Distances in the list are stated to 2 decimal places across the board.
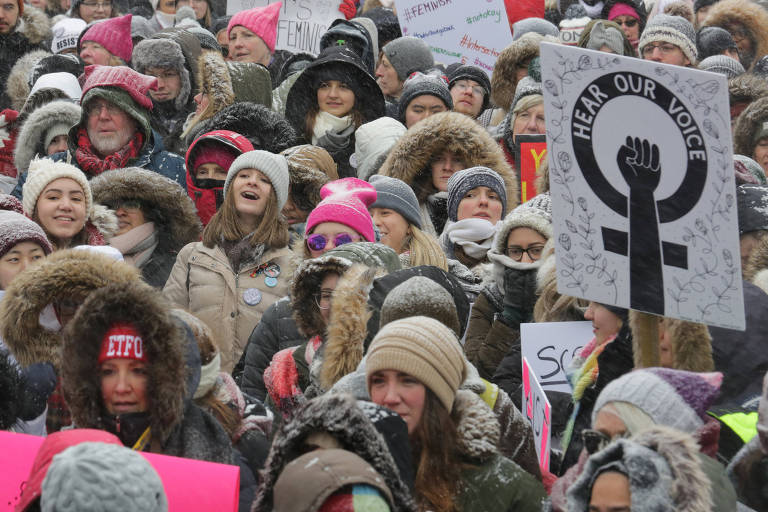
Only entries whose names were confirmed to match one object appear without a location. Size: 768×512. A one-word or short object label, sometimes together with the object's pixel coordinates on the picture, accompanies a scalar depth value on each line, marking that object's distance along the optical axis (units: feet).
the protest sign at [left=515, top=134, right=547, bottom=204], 53.98
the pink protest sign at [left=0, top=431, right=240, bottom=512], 24.81
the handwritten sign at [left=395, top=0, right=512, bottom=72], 75.00
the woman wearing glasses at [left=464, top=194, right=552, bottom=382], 40.81
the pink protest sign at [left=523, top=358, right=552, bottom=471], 30.30
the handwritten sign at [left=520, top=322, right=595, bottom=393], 35.37
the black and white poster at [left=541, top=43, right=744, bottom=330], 26.71
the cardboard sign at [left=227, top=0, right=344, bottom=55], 78.43
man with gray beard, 54.03
